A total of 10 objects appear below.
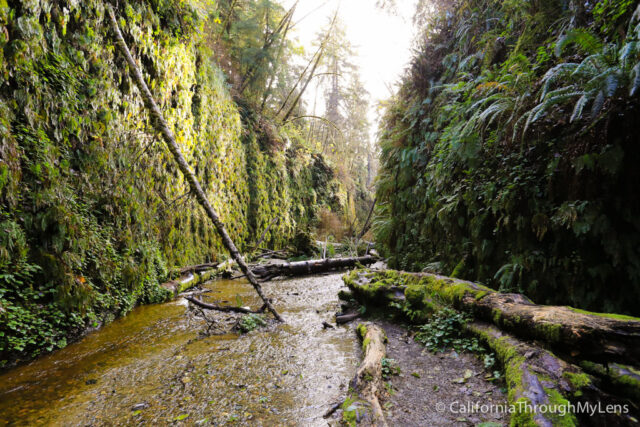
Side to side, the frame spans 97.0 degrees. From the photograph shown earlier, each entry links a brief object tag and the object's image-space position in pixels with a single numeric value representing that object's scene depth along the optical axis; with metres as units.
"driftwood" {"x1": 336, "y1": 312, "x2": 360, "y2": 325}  4.14
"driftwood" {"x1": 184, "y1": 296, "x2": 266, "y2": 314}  4.05
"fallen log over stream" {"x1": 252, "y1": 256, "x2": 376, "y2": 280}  7.82
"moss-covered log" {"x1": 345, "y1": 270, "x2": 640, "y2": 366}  1.58
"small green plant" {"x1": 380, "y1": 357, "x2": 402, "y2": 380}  2.45
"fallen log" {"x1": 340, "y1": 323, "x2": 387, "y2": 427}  1.67
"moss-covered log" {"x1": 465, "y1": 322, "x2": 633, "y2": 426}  1.39
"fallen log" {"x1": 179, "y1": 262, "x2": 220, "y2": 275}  6.31
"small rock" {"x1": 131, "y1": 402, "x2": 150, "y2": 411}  2.16
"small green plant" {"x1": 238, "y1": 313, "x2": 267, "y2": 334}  3.91
